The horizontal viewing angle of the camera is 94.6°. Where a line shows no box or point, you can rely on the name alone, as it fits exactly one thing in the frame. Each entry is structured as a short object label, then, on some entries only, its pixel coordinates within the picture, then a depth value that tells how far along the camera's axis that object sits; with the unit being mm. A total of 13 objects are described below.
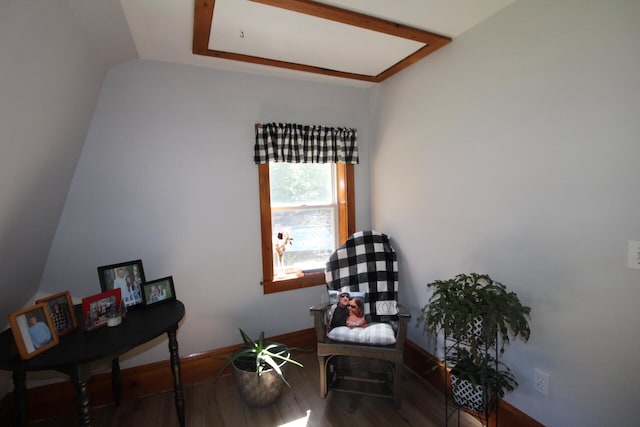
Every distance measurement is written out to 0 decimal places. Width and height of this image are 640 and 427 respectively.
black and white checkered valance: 2336
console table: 1217
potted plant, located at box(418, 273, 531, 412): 1413
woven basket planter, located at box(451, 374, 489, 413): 1563
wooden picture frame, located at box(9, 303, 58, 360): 1206
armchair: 1899
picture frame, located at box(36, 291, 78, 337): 1413
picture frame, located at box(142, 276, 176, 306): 1788
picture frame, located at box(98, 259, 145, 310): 1716
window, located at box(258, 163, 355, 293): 2439
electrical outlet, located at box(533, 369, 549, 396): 1499
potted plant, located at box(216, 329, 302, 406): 1895
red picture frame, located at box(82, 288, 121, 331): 1479
